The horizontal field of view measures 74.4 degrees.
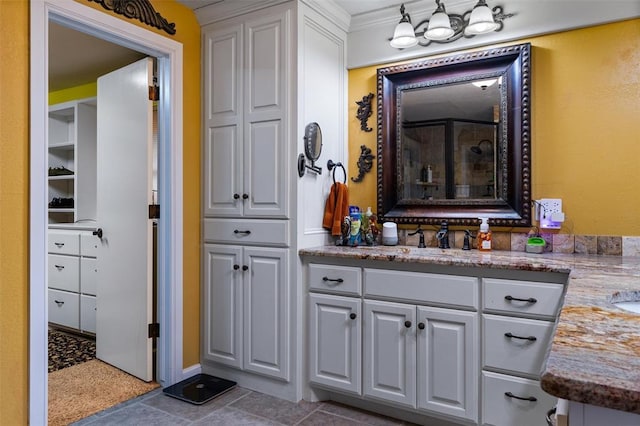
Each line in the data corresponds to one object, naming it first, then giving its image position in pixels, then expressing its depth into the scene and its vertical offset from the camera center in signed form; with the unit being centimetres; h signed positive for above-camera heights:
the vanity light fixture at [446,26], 222 +105
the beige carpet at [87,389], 226 -106
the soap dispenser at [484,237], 236 -13
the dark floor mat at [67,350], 300 -106
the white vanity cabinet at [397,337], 197 -63
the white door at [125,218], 264 -3
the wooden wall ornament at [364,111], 280 +69
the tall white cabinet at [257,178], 240 +22
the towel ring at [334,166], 268 +31
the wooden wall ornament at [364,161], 279 +35
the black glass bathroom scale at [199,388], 240 -105
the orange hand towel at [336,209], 259 +3
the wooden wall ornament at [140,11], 225 +113
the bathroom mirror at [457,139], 233 +44
